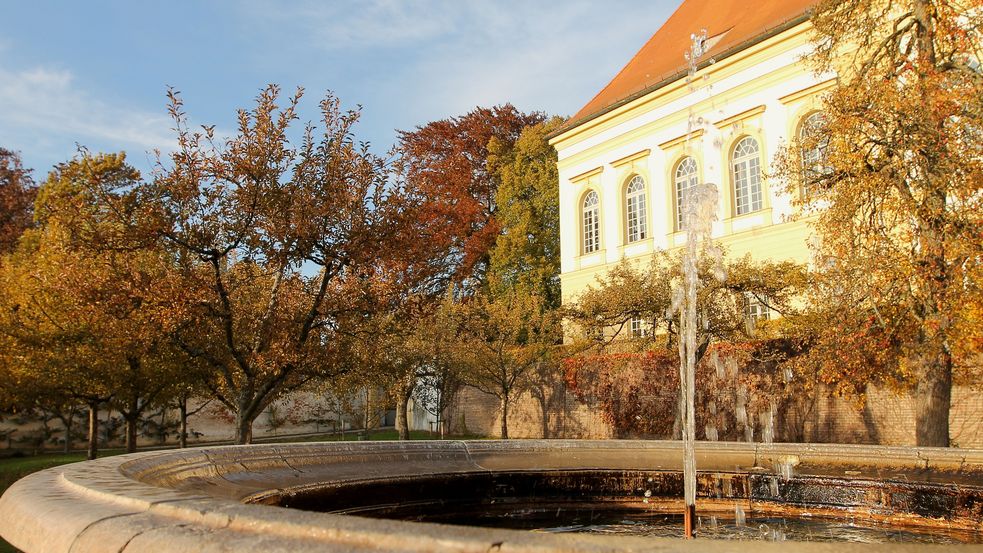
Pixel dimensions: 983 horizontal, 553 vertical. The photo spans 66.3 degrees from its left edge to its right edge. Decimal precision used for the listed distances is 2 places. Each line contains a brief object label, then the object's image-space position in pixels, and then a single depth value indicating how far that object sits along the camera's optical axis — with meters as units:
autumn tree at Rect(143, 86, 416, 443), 11.87
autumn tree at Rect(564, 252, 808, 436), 20.00
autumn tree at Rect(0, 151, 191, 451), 11.52
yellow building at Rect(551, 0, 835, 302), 25.70
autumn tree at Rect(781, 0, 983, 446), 11.81
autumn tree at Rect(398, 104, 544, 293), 37.66
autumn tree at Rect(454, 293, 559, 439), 26.62
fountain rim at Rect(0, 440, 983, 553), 2.20
